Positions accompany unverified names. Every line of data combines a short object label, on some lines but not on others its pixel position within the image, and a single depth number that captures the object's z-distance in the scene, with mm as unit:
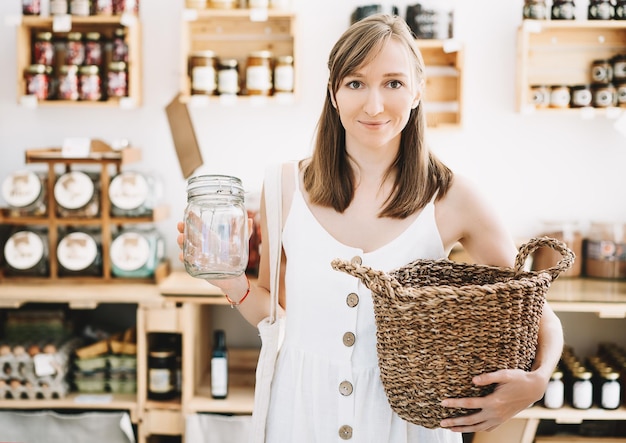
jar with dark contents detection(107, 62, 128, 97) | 2816
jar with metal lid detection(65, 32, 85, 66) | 2859
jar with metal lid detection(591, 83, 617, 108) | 2750
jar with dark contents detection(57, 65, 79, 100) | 2814
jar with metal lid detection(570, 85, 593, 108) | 2750
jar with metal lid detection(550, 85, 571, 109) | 2762
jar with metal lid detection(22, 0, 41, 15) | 2836
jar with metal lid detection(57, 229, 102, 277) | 2770
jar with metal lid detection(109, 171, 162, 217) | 2750
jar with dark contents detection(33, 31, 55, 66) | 2869
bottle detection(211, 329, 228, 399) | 2592
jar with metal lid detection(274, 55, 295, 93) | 2754
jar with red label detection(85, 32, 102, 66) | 2869
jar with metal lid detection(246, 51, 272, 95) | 2746
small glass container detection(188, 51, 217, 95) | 2754
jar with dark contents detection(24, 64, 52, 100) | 2820
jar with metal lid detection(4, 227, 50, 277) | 2777
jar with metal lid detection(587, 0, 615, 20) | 2744
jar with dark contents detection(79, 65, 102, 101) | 2807
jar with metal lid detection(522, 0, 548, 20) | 2740
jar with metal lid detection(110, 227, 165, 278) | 2783
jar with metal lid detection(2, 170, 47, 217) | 2742
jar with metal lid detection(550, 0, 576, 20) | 2736
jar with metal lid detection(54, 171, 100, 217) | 2748
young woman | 1263
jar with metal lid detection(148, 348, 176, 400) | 2623
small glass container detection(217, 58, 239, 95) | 2762
